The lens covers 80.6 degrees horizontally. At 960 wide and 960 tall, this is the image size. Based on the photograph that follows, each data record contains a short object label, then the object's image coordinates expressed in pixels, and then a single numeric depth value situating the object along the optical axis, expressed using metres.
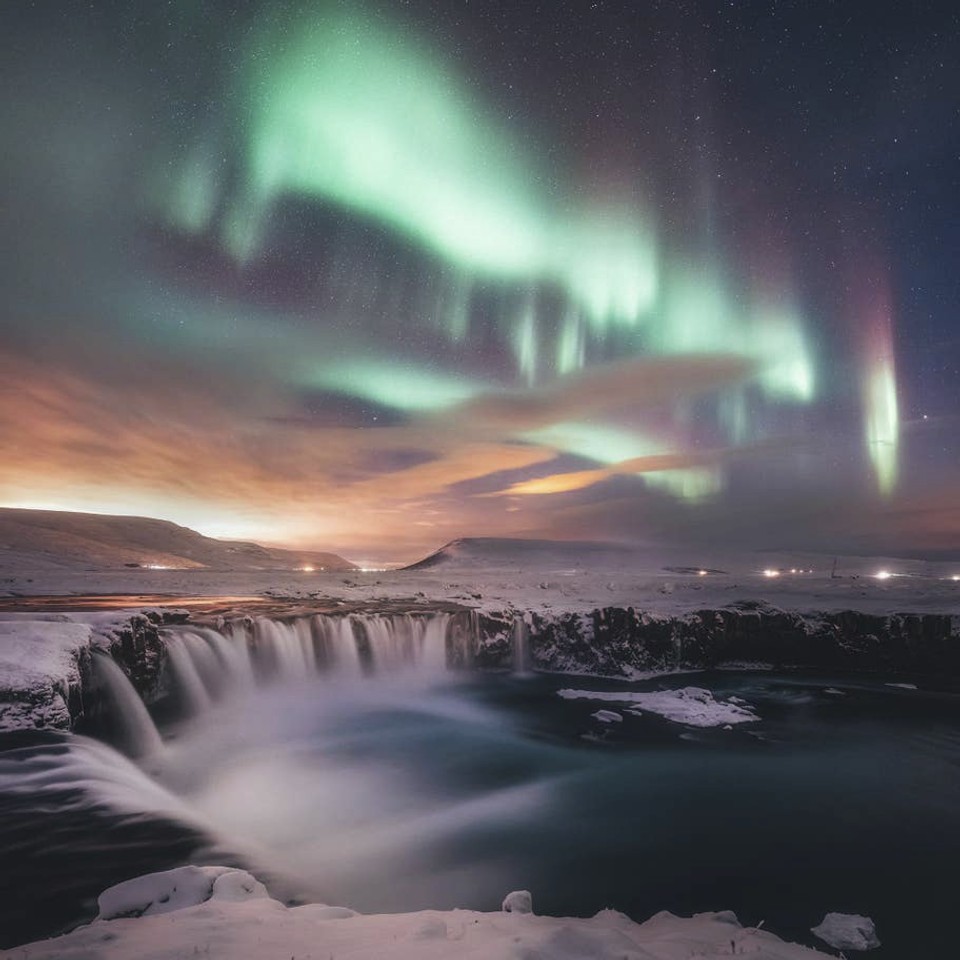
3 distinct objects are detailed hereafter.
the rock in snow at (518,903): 7.25
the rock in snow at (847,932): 7.47
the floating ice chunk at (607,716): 18.81
